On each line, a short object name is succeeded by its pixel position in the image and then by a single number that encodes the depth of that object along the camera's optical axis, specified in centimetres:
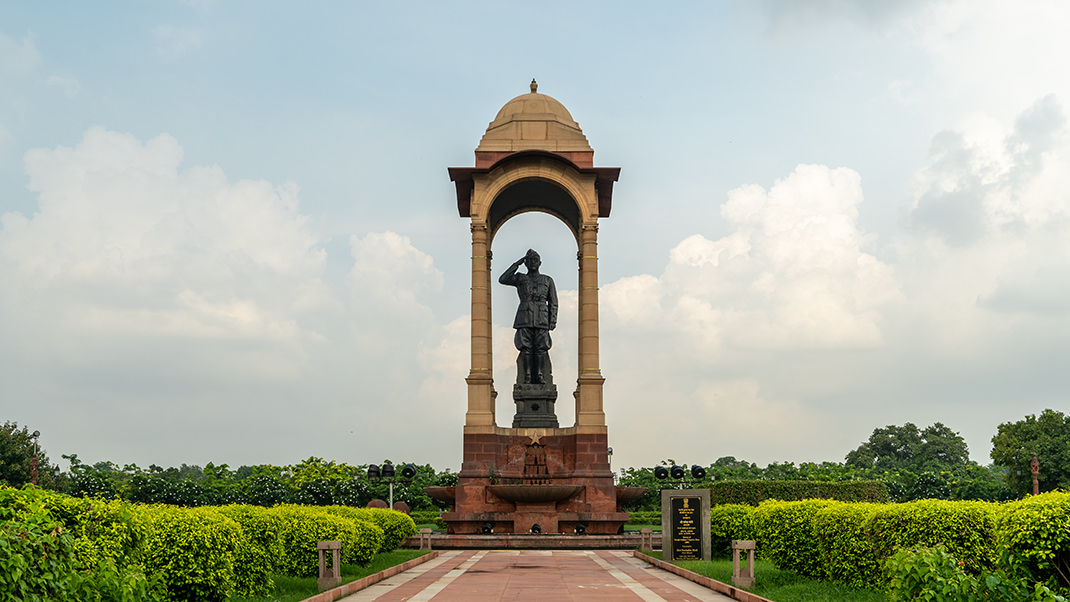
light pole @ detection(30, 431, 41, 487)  3475
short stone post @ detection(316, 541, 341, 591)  1254
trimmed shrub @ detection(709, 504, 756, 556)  1655
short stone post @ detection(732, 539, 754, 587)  1280
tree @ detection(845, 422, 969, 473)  7125
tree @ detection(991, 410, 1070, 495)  4269
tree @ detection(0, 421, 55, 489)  3862
